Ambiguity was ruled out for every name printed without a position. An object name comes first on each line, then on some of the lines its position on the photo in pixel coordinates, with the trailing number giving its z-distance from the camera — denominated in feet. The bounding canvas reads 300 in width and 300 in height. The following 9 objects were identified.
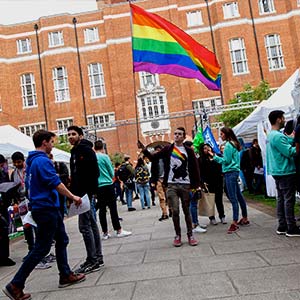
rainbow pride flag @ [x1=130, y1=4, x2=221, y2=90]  29.25
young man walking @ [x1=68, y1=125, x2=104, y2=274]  16.25
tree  81.61
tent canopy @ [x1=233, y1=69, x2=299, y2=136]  31.89
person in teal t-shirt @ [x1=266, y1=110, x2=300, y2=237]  18.71
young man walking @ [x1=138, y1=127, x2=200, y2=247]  19.80
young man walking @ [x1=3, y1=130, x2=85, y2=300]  13.29
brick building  117.19
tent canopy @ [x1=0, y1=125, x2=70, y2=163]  37.24
